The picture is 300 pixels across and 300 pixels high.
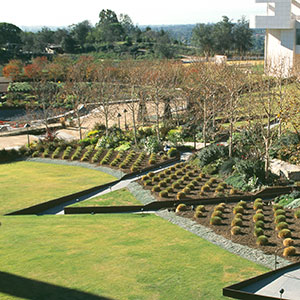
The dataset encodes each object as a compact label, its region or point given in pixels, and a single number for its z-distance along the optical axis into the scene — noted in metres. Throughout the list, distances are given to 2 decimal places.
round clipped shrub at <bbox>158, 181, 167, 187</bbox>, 24.62
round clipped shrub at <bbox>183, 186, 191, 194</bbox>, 23.27
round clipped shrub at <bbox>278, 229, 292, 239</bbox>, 17.08
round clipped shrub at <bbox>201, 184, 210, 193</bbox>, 23.45
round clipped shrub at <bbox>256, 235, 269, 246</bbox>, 16.64
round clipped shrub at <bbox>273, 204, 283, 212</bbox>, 20.08
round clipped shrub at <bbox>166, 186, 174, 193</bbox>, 23.58
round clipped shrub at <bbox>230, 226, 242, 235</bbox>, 17.70
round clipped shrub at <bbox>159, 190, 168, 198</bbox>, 22.91
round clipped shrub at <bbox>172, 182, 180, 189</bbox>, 24.07
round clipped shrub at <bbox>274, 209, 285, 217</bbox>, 19.22
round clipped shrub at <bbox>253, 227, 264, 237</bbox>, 17.33
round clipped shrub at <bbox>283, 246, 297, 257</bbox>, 15.73
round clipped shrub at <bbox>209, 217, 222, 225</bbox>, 18.92
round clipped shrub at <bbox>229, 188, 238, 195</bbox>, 22.77
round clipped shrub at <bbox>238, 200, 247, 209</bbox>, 20.71
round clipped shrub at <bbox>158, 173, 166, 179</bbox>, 26.12
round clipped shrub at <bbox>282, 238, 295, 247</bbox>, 16.25
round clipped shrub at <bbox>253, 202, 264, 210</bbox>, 20.45
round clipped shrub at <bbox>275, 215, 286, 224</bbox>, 18.50
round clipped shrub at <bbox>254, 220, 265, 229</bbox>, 18.07
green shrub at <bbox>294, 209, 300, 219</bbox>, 18.88
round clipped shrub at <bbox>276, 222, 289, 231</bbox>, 17.73
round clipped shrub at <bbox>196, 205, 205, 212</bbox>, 20.59
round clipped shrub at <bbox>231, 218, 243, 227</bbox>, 18.41
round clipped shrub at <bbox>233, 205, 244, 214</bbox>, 19.97
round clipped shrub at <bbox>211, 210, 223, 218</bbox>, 19.58
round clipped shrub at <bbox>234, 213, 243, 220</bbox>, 19.02
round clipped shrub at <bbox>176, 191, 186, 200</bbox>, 22.52
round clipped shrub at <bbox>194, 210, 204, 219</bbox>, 19.99
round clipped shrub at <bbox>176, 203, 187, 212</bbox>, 21.03
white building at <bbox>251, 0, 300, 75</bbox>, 53.50
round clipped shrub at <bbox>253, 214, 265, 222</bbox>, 18.83
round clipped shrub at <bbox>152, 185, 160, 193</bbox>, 23.92
